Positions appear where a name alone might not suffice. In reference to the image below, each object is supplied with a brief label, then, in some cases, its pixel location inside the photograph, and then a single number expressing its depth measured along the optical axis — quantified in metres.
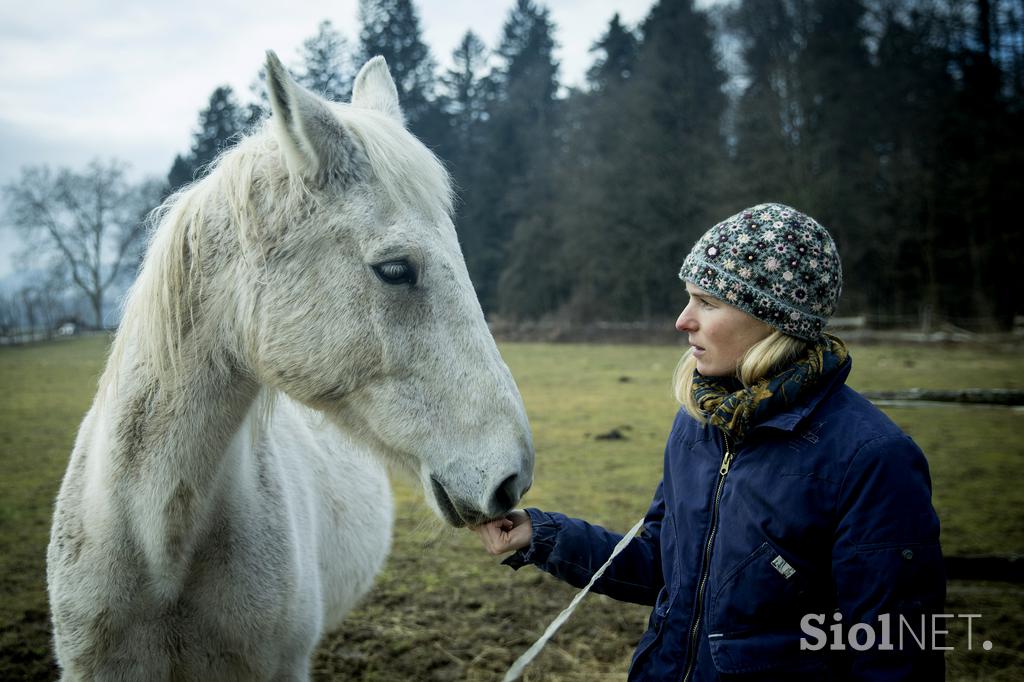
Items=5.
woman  1.36
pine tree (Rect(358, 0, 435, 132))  18.08
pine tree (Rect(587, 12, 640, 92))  32.94
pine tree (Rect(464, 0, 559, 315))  29.38
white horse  1.78
